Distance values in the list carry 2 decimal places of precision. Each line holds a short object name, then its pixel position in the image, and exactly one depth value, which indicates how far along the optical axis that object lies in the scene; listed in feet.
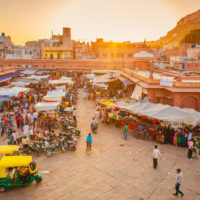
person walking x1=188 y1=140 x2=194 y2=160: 30.42
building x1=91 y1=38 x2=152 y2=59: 164.35
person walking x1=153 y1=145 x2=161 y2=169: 27.66
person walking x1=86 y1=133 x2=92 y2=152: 32.68
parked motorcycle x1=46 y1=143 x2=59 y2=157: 31.53
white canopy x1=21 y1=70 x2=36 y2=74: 99.31
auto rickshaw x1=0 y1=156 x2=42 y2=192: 23.31
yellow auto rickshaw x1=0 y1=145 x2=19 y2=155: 27.07
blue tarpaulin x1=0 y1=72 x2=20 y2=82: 78.04
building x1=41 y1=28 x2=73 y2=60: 150.92
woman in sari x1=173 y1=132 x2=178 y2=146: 35.84
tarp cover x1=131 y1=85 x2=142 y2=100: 58.18
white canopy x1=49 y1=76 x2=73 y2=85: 74.56
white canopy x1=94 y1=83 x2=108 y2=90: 70.47
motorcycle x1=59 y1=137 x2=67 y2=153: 32.95
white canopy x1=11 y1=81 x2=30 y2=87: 70.81
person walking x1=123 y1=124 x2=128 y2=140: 37.75
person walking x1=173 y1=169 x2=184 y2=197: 22.17
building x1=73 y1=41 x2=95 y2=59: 166.01
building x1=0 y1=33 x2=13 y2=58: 158.64
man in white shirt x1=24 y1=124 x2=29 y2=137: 37.37
